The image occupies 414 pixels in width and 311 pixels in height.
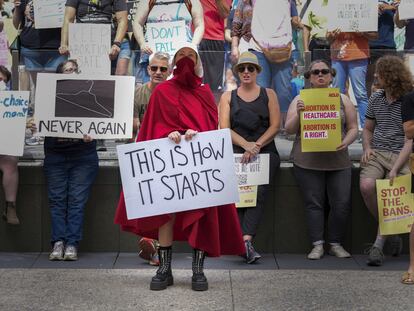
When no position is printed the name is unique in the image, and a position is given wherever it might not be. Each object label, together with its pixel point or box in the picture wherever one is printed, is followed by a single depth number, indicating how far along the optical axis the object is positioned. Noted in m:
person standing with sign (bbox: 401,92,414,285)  7.07
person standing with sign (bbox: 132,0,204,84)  9.16
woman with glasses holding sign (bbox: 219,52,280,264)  8.14
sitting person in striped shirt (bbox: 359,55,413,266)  7.90
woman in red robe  6.93
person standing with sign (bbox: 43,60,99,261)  8.16
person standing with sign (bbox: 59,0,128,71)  9.27
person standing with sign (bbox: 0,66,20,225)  8.33
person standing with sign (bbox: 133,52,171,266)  7.98
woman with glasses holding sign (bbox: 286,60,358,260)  8.27
